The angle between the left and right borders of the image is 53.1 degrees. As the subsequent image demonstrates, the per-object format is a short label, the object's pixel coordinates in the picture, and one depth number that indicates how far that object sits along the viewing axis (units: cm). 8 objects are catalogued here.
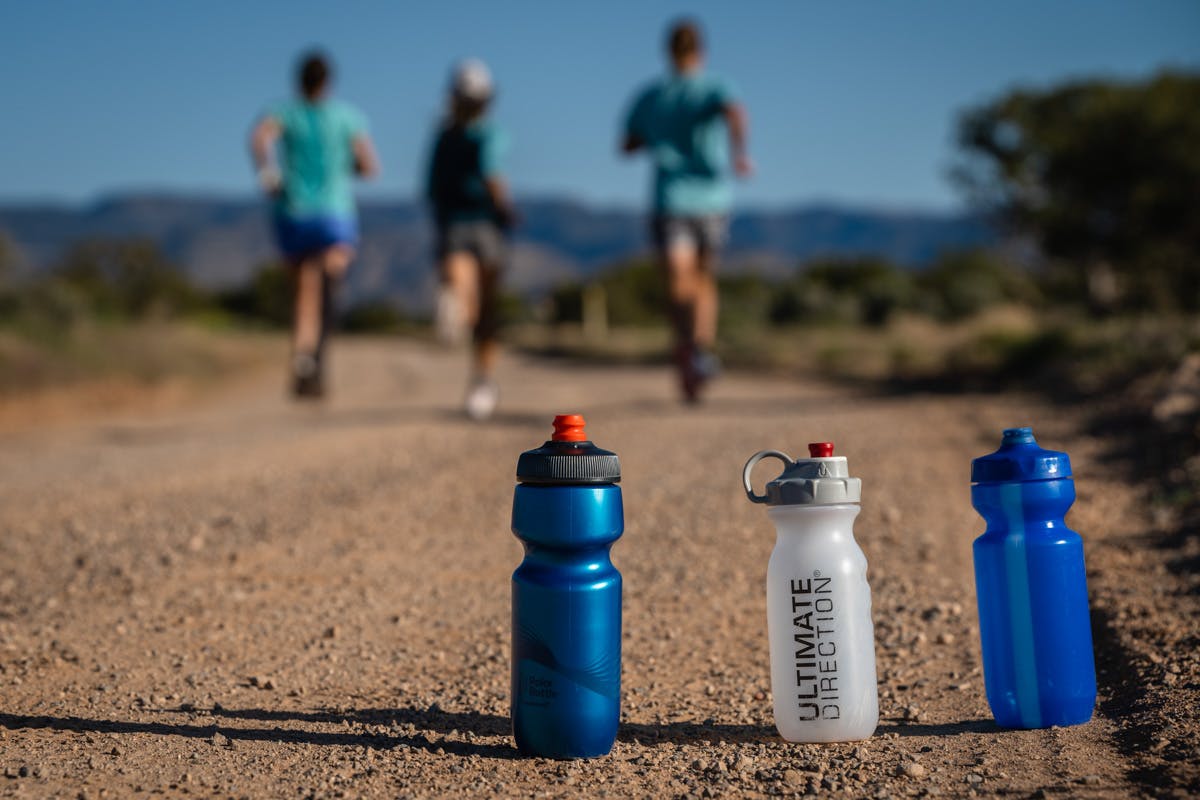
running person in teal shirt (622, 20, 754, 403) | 864
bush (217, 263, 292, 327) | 5901
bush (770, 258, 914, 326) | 2764
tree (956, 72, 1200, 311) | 2555
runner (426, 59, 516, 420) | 850
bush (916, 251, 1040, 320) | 2948
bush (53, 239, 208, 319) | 4807
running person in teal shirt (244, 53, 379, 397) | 882
